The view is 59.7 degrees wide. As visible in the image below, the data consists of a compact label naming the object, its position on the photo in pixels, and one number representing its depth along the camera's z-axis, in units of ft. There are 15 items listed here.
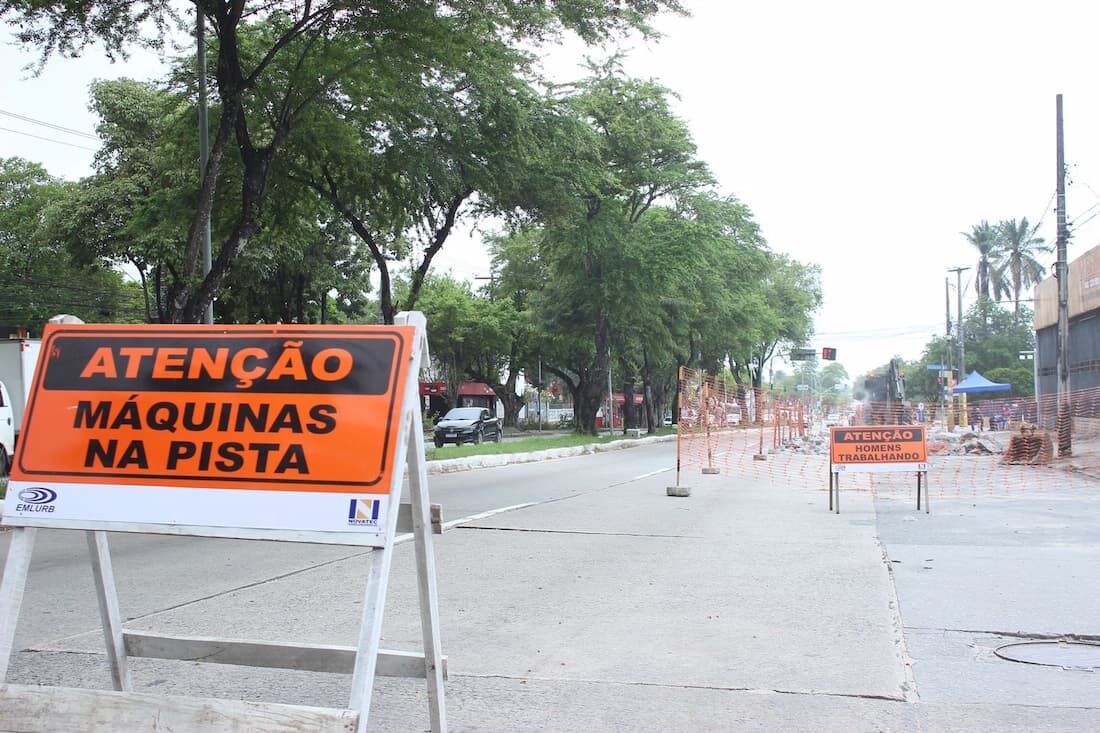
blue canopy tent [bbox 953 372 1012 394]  161.89
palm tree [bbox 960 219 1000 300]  278.67
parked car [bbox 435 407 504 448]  117.60
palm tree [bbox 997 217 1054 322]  271.90
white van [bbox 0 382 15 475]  60.95
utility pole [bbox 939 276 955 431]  200.56
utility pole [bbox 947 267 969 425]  187.32
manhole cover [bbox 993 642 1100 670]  18.10
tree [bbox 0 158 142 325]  130.82
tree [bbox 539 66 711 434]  112.88
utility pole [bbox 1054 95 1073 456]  79.46
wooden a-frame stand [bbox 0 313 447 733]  10.15
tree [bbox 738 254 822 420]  192.48
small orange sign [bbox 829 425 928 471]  47.03
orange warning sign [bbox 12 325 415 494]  11.35
